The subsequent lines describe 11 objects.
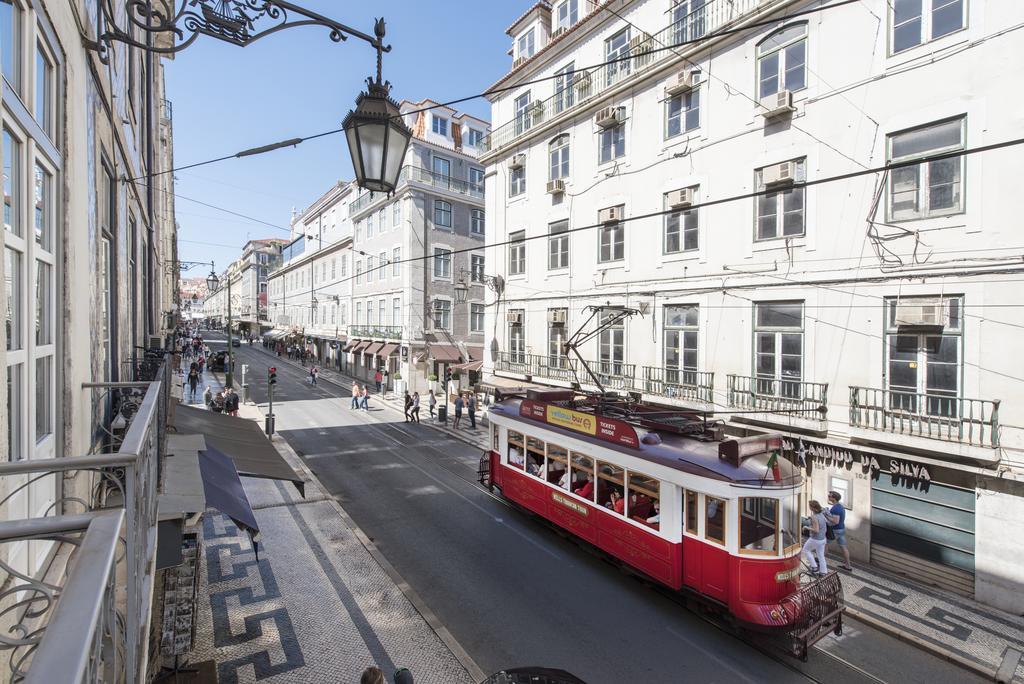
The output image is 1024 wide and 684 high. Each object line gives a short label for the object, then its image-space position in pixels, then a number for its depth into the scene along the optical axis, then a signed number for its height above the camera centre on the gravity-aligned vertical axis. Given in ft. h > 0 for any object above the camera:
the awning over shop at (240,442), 28.66 -7.44
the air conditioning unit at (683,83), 50.19 +25.67
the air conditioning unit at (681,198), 50.78 +14.22
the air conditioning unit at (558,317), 65.98 +2.39
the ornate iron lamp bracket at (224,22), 13.01 +8.64
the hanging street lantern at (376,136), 15.25 +6.13
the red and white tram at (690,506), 26.05 -10.28
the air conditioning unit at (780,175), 42.22 +13.89
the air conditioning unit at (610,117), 58.03 +25.69
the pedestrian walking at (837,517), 35.68 -13.02
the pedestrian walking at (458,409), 78.74 -11.86
